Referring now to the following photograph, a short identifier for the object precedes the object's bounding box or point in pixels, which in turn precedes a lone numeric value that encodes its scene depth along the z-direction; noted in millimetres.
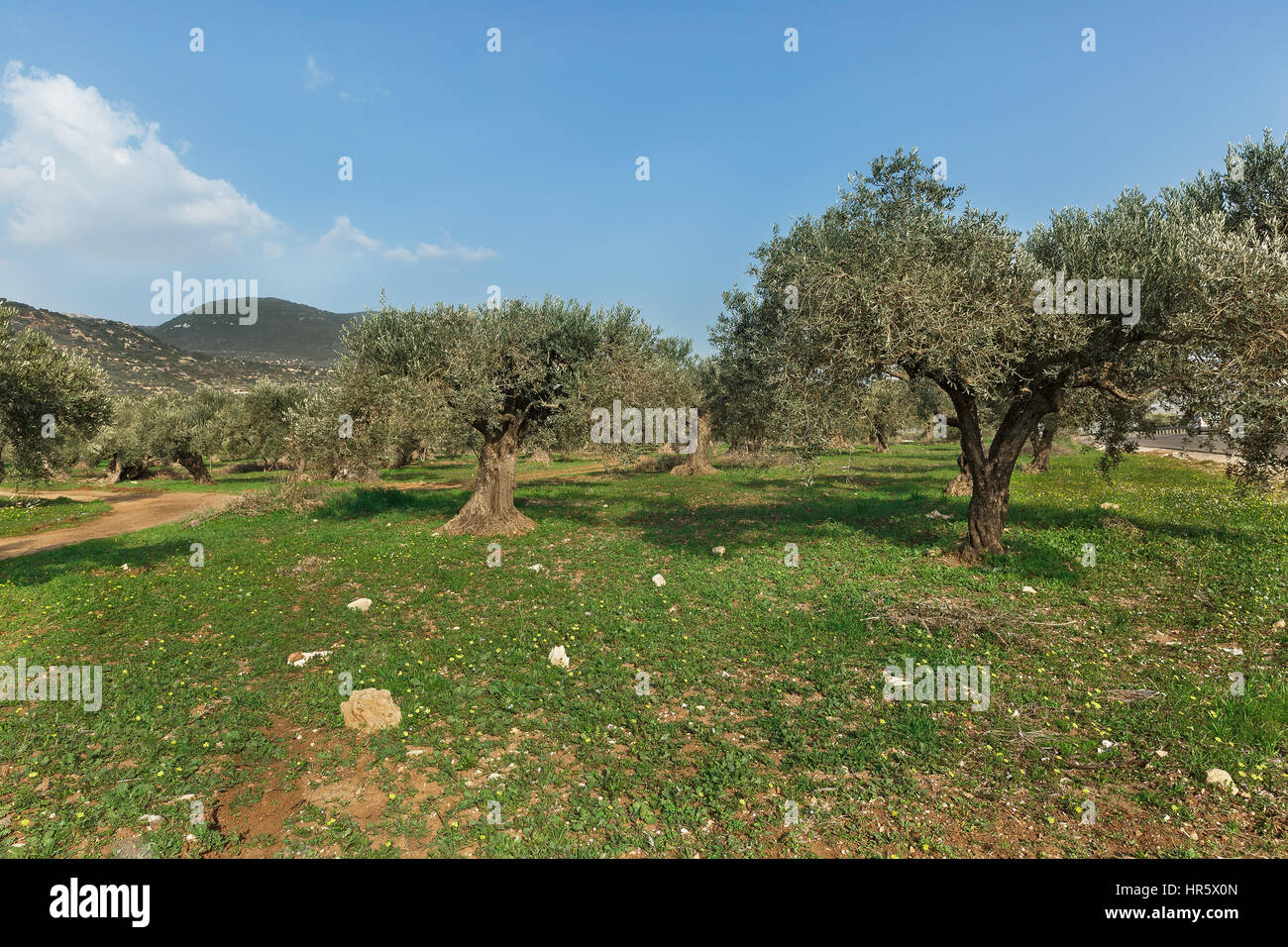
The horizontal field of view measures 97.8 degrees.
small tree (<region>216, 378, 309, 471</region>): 45469
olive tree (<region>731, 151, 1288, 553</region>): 11844
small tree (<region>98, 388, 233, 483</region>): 44625
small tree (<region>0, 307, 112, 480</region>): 15398
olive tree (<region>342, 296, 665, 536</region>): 19578
